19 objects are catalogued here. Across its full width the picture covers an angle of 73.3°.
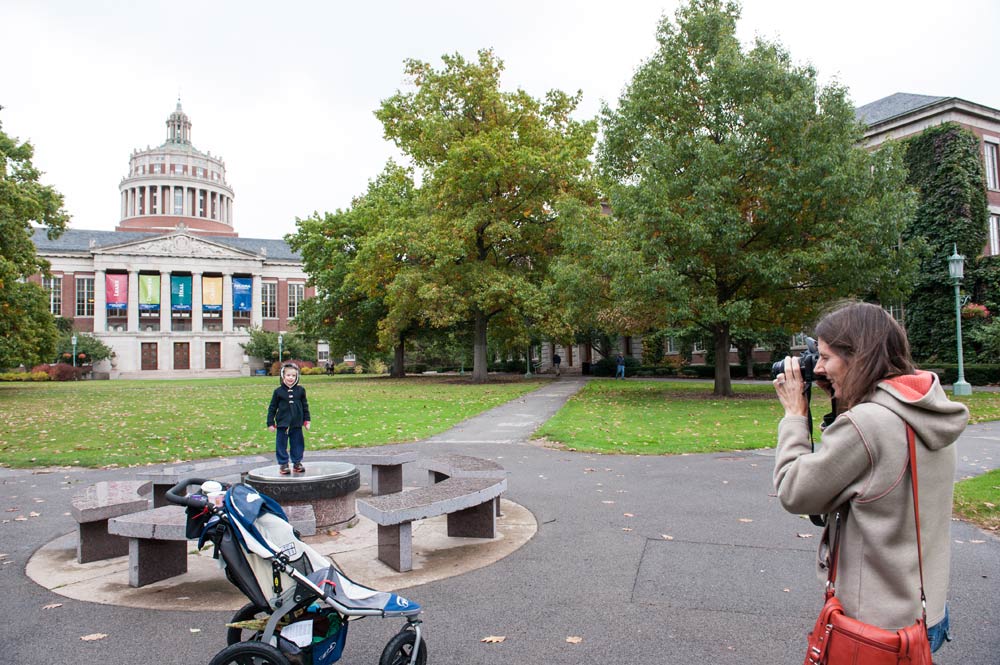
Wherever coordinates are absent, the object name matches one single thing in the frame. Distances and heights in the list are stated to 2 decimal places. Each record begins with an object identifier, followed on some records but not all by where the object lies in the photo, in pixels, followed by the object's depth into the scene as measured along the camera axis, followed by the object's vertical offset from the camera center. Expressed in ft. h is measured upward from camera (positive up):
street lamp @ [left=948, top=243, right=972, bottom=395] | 70.38 +7.40
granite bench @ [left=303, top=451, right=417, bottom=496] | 27.04 -4.74
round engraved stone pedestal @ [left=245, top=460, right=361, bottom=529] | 21.17 -4.24
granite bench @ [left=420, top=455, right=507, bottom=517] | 23.04 -4.12
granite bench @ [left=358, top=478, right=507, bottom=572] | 17.56 -4.21
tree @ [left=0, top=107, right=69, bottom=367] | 86.53 +14.56
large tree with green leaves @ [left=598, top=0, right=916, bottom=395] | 64.18 +14.27
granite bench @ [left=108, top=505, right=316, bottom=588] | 16.31 -4.39
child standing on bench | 23.71 -2.18
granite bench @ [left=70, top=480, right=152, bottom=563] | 18.75 -4.39
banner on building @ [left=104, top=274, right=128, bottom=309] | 256.11 +26.42
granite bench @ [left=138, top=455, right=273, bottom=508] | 22.68 -4.06
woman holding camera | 6.38 -1.27
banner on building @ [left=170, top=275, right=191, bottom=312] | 265.13 +25.73
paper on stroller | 10.97 -4.53
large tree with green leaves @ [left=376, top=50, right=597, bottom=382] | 105.91 +27.01
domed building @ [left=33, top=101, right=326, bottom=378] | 256.11 +25.20
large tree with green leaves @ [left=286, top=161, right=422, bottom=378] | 120.37 +15.81
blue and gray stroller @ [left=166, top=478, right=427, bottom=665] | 11.00 -3.89
